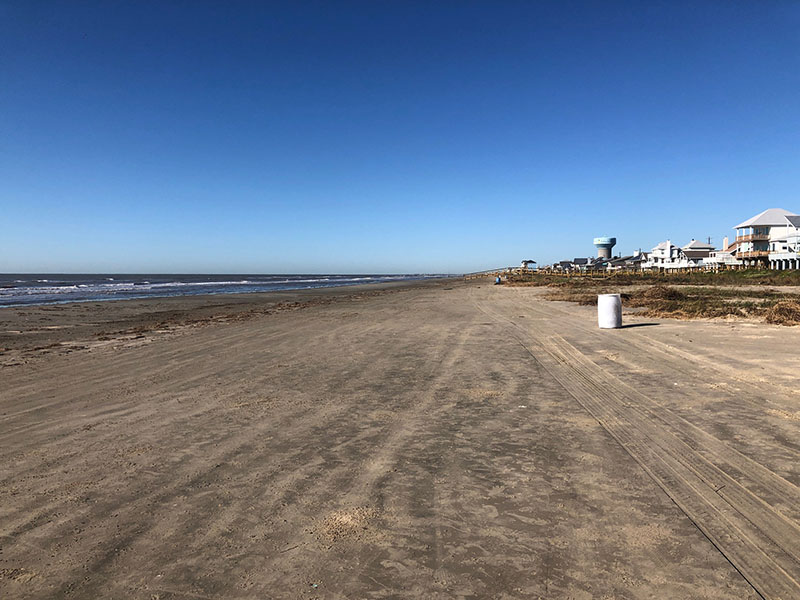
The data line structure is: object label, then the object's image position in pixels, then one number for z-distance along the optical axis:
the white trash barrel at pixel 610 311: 12.87
